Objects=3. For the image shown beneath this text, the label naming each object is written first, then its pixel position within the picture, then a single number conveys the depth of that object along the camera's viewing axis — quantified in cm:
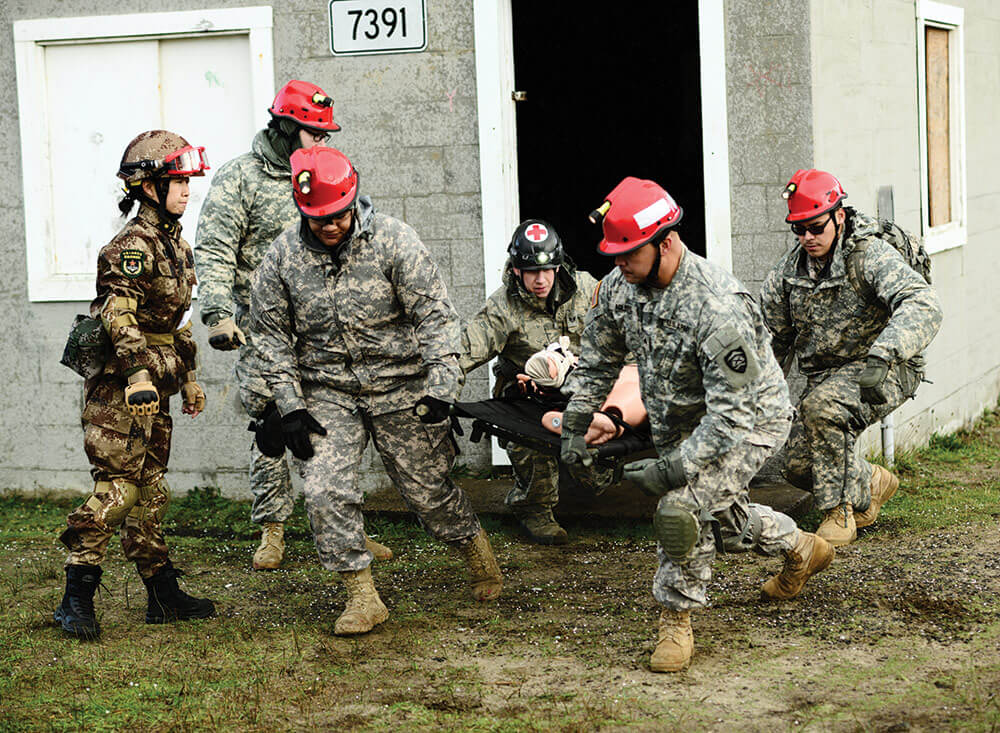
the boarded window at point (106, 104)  821
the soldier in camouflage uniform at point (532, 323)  679
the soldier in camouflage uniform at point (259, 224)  661
